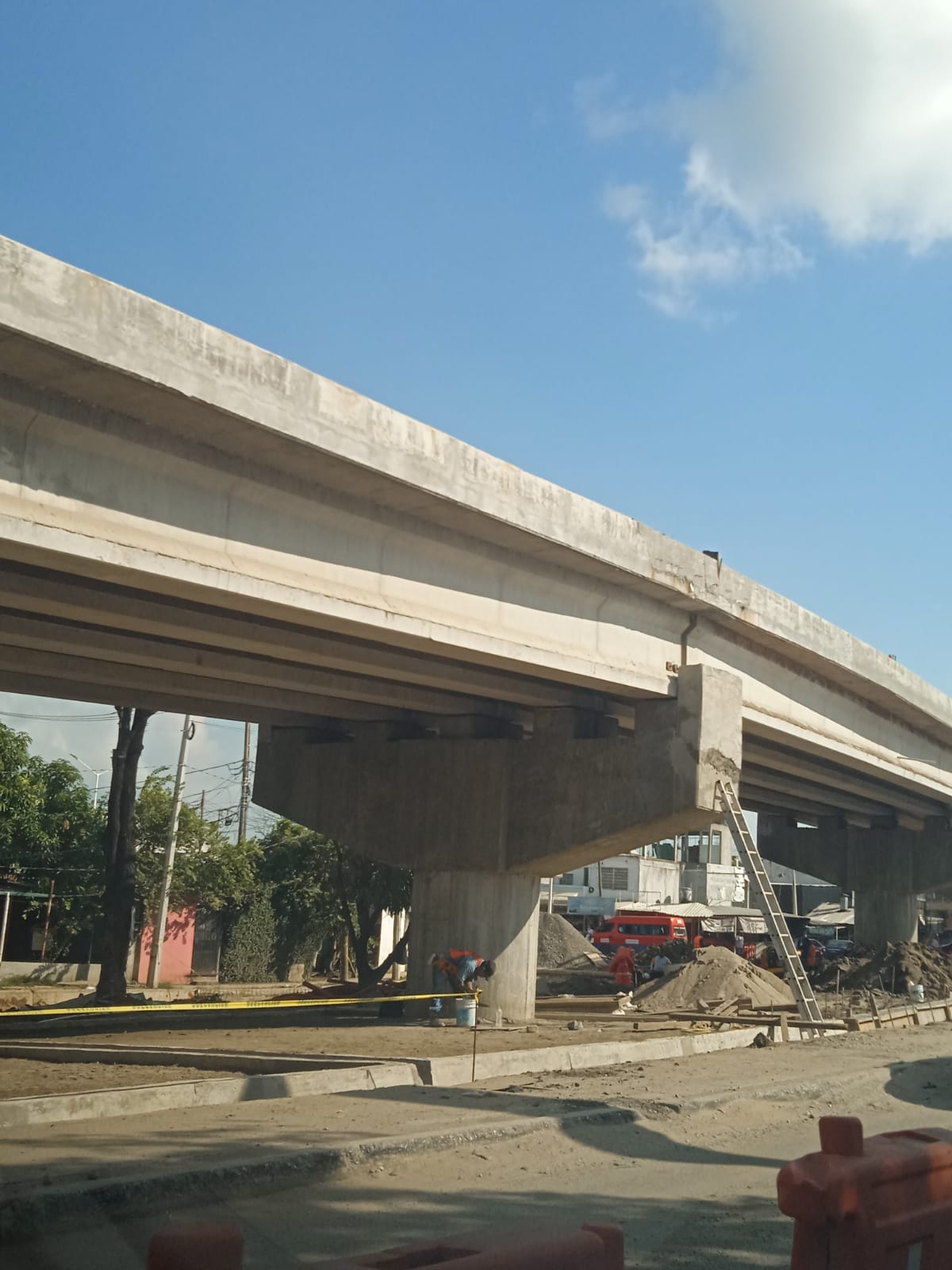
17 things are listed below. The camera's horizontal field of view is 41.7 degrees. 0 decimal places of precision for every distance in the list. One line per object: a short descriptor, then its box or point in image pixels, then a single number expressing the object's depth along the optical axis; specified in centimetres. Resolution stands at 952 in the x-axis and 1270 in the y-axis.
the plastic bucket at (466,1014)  1847
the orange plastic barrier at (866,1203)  492
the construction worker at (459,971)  1884
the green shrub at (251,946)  4466
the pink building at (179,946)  4528
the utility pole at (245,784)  6370
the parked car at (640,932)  4597
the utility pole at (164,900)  4053
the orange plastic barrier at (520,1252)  397
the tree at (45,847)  4191
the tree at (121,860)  2658
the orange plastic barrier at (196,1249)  333
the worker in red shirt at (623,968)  3142
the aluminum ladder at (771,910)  1916
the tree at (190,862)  4412
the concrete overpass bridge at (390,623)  1084
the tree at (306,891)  3991
